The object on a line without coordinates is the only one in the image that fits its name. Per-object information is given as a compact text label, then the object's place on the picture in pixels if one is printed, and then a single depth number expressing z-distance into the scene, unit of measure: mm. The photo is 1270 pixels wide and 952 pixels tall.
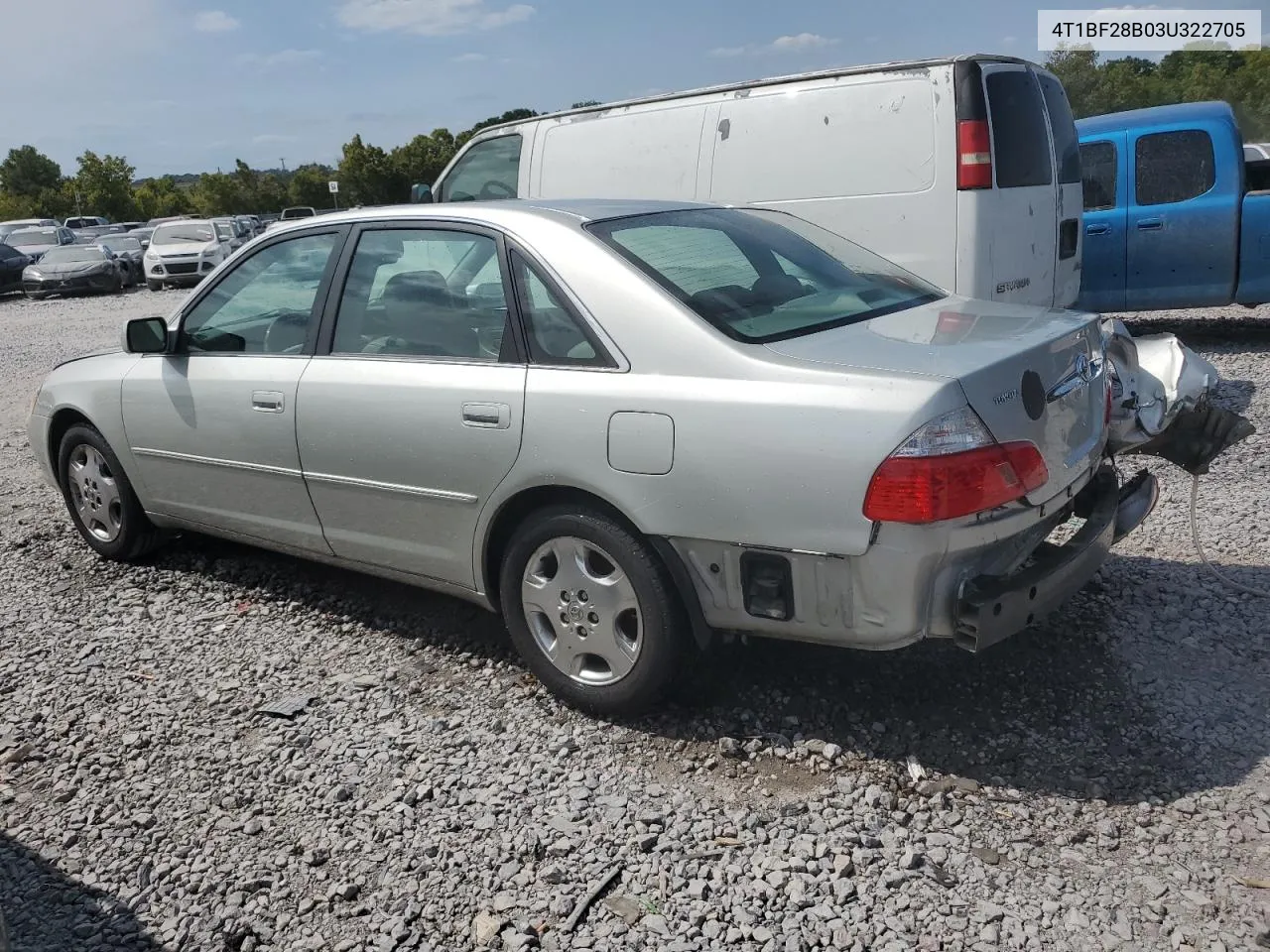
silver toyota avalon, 2900
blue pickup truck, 8625
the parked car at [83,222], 48103
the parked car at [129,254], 26531
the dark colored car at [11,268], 24906
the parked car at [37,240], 29812
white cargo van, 6543
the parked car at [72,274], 24062
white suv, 23938
